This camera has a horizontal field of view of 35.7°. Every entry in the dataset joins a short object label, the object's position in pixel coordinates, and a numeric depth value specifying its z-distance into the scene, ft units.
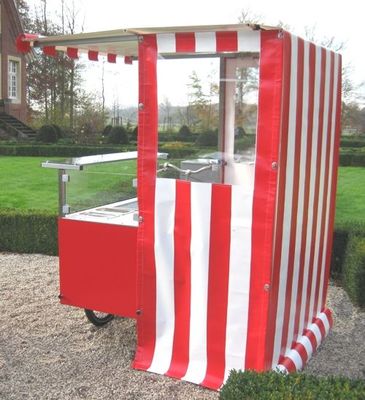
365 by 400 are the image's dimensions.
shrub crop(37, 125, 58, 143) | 75.46
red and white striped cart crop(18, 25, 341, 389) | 10.38
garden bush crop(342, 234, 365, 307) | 16.70
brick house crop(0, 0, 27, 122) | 89.56
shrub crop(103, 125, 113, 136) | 77.15
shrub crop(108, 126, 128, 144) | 70.79
